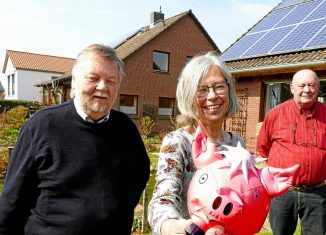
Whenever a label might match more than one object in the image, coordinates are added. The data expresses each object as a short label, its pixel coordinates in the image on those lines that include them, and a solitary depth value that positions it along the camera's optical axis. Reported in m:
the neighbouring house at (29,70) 36.28
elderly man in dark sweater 2.17
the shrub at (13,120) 18.81
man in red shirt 3.57
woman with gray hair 1.68
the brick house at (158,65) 21.94
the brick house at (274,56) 8.12
